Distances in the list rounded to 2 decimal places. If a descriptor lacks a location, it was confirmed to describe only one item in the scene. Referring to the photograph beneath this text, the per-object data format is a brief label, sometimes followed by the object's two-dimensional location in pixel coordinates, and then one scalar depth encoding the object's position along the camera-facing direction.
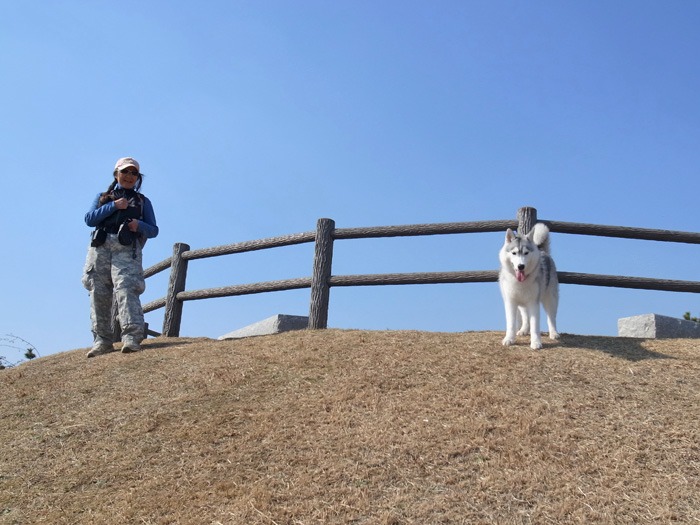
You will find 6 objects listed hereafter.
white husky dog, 8.61
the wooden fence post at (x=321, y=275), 10.73
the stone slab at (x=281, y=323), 13.21
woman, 10.18
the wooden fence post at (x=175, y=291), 12.69
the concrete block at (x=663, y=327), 11.62
